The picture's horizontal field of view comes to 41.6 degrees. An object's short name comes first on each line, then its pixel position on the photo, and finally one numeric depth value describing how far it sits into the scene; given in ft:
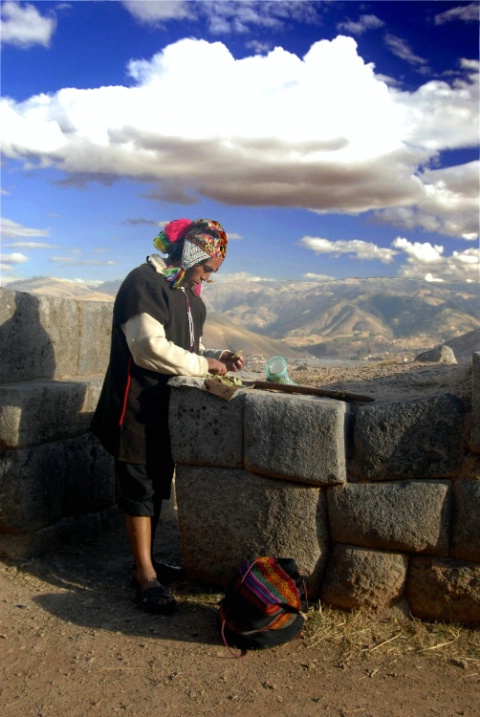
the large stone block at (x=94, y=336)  17.46
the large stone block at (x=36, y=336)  14.73
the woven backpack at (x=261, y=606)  10.35
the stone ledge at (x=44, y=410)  13.61
